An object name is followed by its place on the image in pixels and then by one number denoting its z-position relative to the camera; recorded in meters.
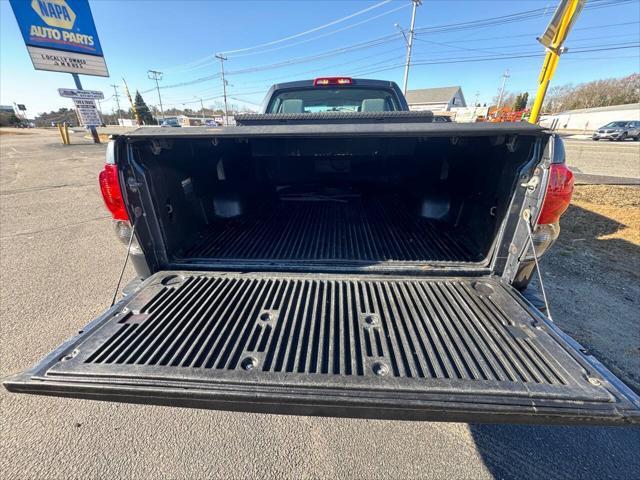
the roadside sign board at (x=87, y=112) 18.39
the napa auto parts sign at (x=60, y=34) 14.41
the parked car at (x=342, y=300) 1.16
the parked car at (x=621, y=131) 23.58
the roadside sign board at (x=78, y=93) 17.67
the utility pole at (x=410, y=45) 28.86
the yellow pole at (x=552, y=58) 4.88
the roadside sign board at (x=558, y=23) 4.76
